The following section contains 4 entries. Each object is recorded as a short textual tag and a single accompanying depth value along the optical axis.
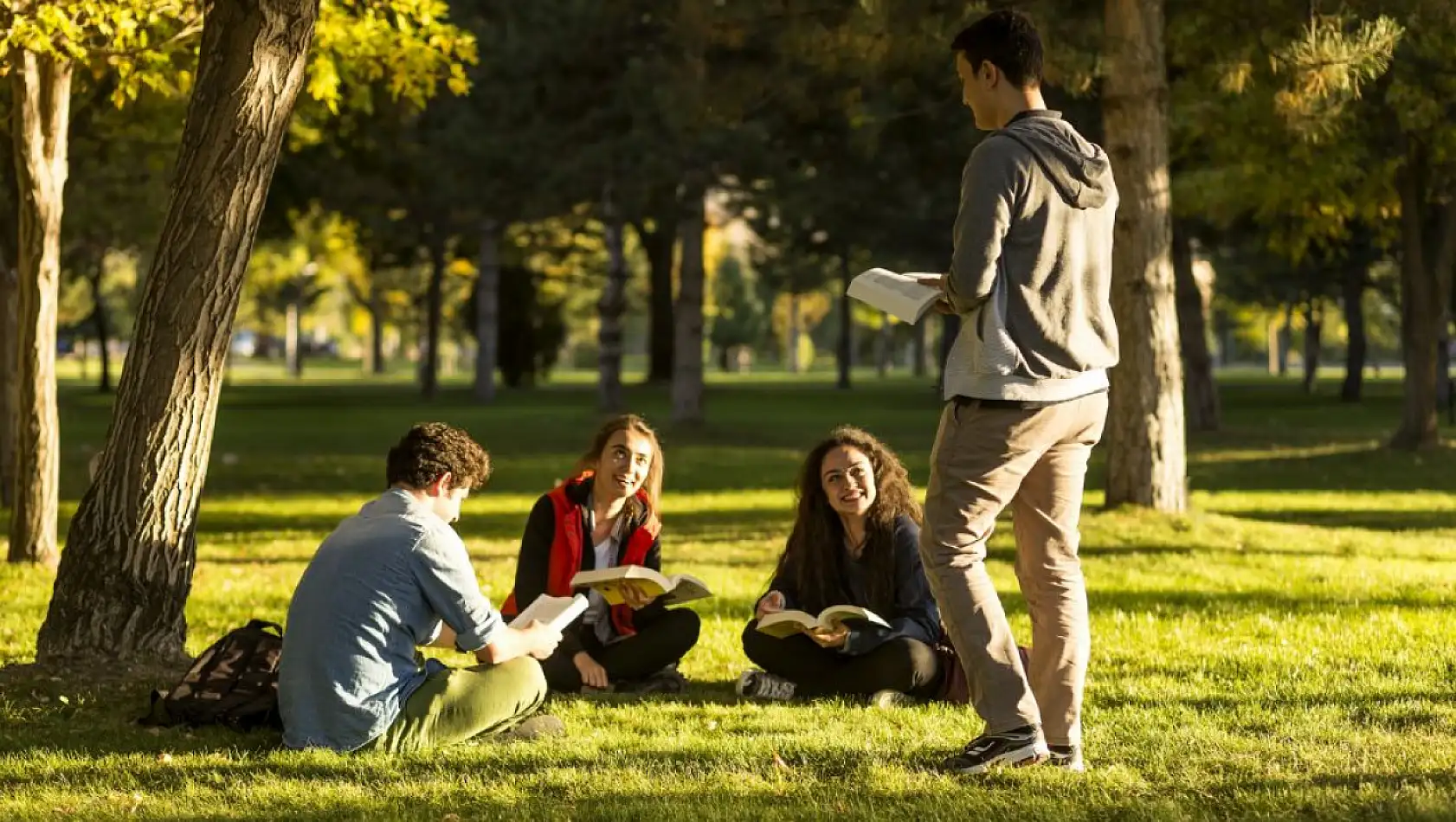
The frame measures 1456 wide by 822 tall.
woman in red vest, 8.29
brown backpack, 7.16
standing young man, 5.72
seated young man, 6.54
